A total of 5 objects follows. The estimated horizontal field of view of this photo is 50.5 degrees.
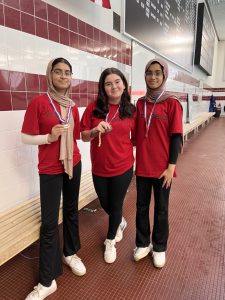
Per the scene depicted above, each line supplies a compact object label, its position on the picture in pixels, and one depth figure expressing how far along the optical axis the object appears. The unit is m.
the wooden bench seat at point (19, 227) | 1.46
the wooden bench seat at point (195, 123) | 6.10
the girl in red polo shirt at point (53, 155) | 1.33
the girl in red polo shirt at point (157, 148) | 1.54
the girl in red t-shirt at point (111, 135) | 1.55
